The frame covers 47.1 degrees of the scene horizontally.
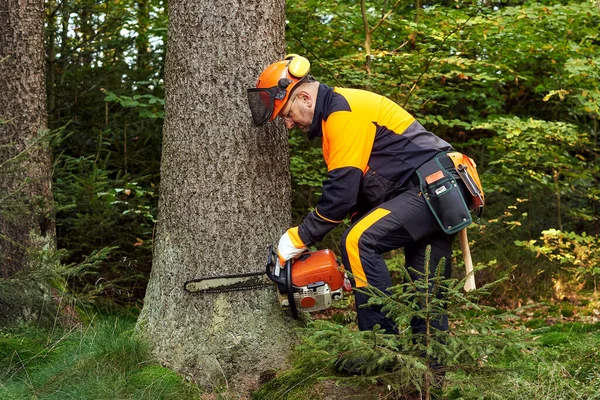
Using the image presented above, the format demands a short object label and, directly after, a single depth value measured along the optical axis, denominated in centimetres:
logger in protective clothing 373
